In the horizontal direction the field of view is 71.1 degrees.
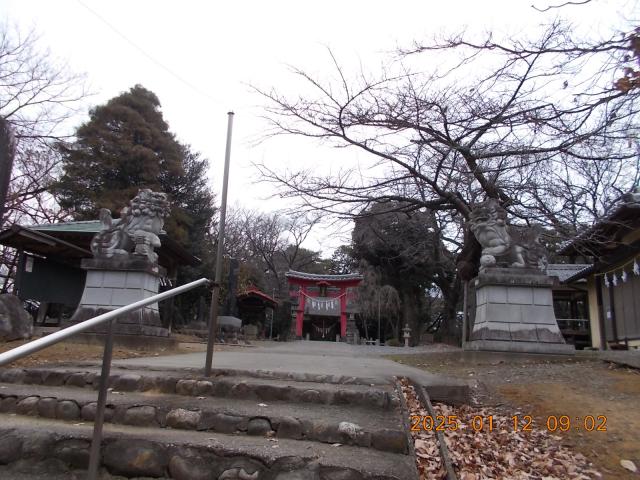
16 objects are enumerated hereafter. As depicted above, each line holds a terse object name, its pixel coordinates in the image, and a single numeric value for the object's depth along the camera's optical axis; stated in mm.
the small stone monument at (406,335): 20594
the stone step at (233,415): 2875
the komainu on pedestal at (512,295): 7230
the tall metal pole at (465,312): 9172
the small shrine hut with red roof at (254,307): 23381
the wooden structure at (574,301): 18278
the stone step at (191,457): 2428
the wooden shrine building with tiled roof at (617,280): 11568
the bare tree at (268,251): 28656
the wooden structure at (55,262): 12633
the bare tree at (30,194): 16750
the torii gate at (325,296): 26188
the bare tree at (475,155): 5312
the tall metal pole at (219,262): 4058
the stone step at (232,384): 3508
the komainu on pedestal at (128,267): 7852
